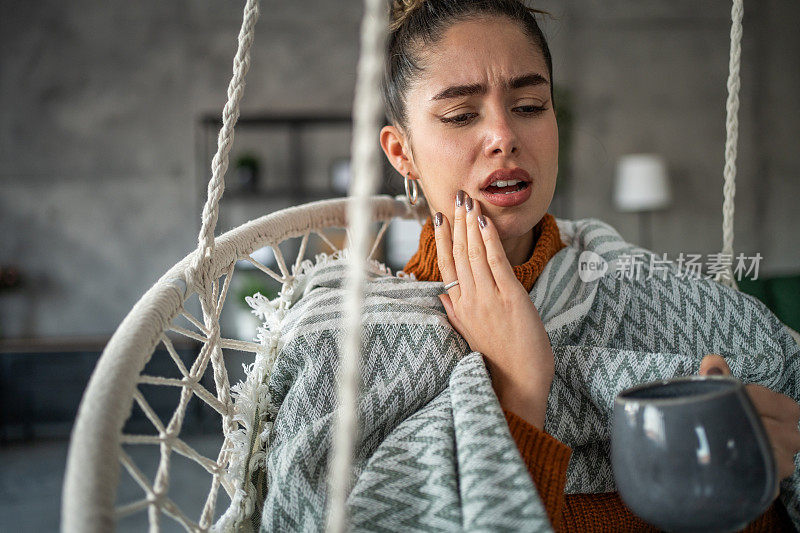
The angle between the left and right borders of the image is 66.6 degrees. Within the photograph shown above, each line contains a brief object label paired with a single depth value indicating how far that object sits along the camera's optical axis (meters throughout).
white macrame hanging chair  0.40
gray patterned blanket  0.56
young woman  0.71
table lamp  3.89
